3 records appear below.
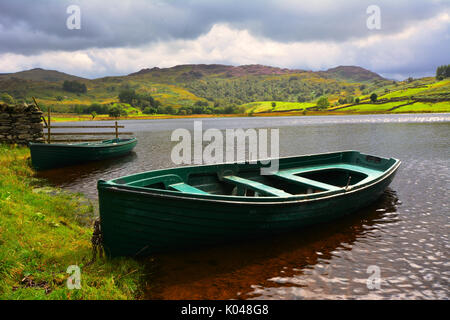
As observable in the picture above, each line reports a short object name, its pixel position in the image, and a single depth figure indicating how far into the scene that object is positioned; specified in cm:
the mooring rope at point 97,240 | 696
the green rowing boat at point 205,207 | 664
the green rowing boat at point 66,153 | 1865
